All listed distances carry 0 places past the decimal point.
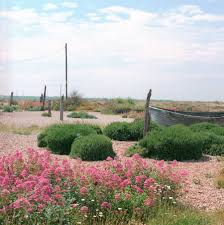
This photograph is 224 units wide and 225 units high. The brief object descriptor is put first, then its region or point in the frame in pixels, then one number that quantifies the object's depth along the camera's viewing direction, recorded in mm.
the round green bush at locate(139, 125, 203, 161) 8402
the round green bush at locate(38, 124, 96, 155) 9149
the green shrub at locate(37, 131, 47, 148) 9930
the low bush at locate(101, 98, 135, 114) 26353
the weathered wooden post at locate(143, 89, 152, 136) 9902
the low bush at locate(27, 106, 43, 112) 27433
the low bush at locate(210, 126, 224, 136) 10210
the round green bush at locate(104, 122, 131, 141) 10979
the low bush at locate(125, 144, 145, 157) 8552
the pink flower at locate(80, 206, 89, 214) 3459
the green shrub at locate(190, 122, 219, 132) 10537
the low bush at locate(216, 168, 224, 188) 6017
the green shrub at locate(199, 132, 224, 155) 9148
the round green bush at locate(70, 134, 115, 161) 8130
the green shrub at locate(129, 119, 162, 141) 10909
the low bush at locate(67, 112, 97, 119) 20676
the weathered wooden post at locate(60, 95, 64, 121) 17679
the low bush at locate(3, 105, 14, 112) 24586
